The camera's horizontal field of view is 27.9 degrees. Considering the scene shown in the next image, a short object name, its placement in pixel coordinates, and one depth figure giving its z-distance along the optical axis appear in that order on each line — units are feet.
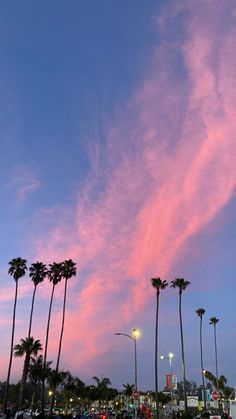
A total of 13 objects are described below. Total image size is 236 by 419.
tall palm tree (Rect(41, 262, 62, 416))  274.57
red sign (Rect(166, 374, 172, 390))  280.51
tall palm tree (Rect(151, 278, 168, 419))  266.16
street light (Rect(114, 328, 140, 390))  209.97
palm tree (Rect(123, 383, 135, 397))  491.55
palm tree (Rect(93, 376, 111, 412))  547.90
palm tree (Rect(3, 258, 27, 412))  265.54
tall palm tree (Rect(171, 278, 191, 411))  301.84
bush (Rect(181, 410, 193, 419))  214.24
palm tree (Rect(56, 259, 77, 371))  273.54
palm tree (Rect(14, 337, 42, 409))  265.13
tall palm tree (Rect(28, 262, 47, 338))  273.54
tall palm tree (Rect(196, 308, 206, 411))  391.86
